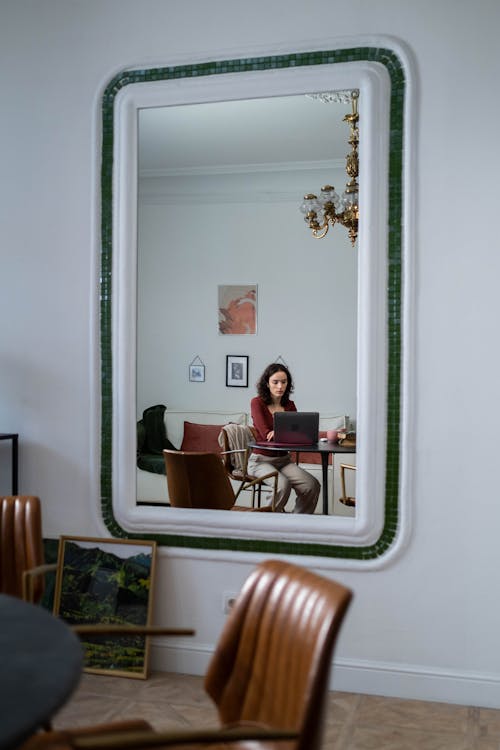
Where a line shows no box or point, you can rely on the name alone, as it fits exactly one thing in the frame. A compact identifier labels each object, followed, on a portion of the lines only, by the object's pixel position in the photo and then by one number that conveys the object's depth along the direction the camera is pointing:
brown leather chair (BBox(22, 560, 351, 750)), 1.58
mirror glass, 3.43
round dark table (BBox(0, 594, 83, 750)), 1.32
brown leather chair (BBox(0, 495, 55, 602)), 2.77
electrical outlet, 3.60
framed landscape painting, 3.62
